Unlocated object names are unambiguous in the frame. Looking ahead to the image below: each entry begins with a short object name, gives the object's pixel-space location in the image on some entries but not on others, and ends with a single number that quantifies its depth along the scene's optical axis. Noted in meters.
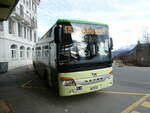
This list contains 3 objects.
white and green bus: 5.14
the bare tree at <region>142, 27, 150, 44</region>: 50.83
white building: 20.45
